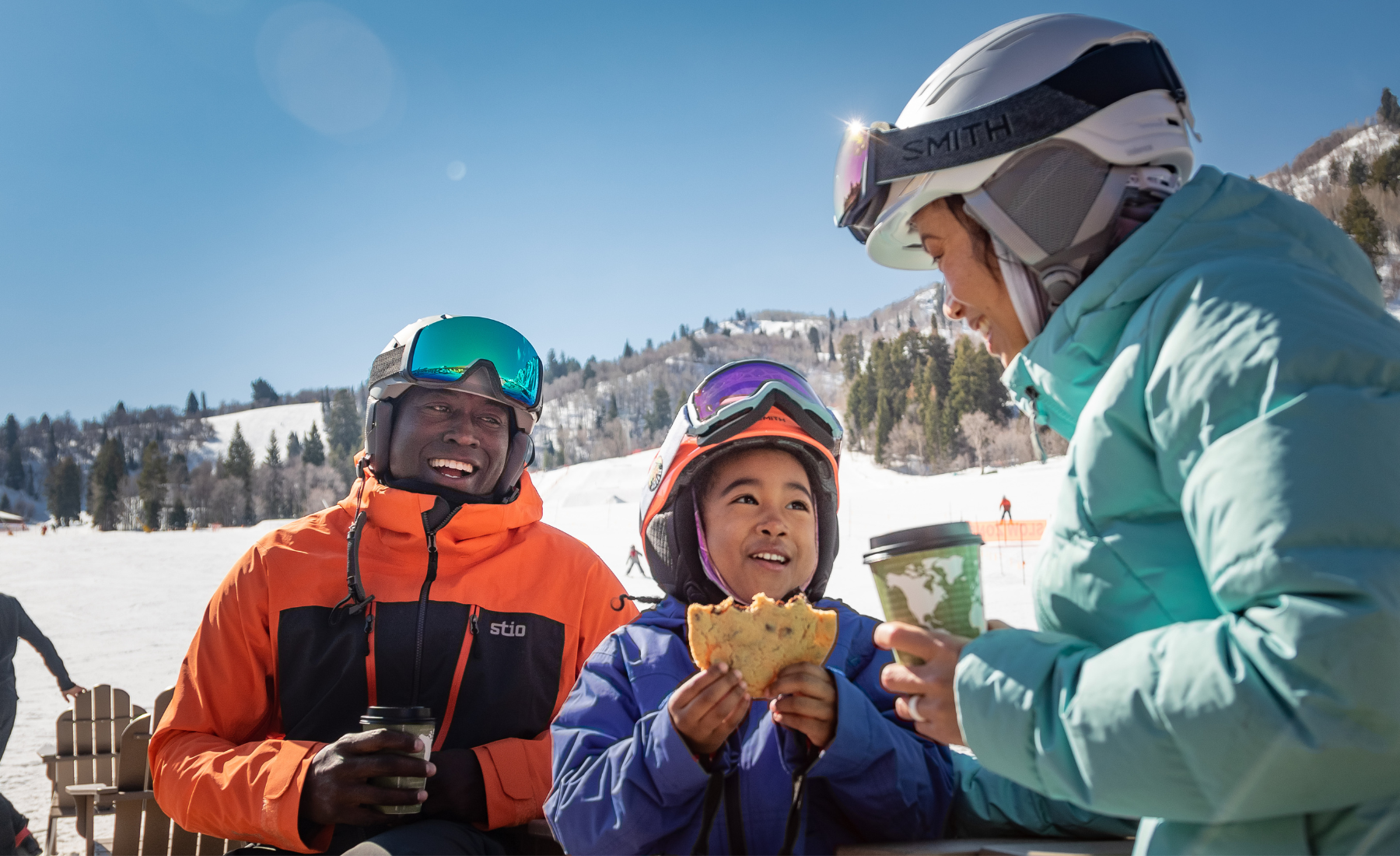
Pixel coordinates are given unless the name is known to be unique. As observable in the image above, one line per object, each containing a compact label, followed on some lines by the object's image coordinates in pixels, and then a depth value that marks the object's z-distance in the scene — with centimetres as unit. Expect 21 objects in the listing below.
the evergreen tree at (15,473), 15262
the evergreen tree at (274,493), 11431
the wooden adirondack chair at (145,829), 444
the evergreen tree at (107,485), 10600
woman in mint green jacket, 99
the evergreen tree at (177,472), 11556
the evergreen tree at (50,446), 16738
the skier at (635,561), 2820
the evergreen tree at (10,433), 16000
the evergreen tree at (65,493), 11944
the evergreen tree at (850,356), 13475
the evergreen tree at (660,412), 15438
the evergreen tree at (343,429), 13850
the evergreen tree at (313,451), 13425
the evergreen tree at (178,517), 9606
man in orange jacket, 279
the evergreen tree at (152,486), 9681
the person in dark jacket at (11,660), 686
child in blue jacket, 193
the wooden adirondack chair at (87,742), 668
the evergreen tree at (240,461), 11162
